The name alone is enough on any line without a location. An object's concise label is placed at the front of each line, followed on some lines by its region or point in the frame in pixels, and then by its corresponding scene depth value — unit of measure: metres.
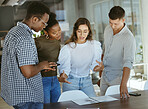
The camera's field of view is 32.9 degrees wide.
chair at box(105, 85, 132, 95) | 2.76
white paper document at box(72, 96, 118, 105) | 2.23
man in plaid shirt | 1.79
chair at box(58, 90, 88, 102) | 2.56
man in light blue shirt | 2.67
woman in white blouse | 2.69
